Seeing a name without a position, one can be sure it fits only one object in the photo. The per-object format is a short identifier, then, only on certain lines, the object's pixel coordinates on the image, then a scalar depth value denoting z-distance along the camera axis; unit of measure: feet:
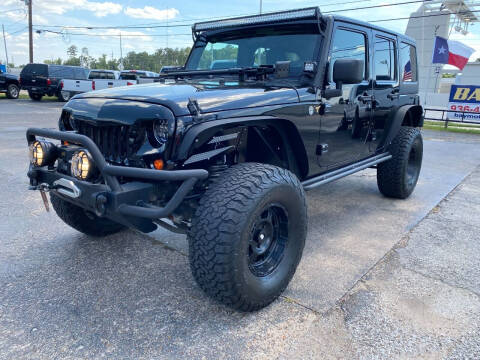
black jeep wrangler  7.11
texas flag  54.19
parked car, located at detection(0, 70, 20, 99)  66.74
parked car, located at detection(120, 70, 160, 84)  65.87
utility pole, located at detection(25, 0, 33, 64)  94.48
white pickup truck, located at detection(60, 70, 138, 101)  61.98
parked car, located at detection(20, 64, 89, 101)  64.13
